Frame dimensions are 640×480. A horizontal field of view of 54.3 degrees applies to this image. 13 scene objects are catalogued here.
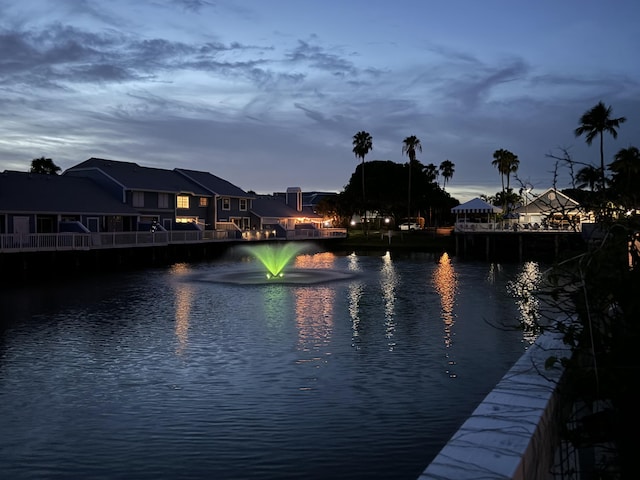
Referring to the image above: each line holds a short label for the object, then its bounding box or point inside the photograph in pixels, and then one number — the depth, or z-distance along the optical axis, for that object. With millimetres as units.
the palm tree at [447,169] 167875
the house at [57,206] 54844
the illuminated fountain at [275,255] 49344
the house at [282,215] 91500
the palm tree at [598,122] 83062
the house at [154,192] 69688
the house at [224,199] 83062
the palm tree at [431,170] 168375
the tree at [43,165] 94250
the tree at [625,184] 7225
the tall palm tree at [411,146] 115688
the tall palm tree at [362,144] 118500
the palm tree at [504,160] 118144
